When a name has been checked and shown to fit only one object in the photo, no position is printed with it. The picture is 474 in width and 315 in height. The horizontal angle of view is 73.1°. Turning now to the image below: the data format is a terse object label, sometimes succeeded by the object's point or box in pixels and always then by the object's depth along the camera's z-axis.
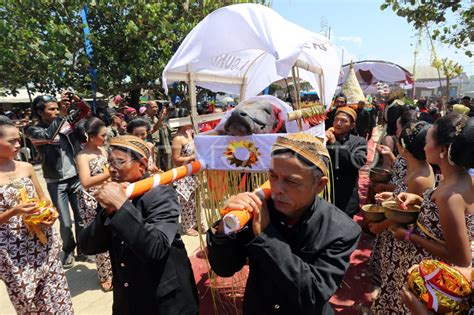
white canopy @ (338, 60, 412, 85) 14.16
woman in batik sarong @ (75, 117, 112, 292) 3.35
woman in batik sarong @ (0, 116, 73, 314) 2.50
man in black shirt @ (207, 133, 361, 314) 1.31
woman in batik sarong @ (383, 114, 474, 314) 1.73
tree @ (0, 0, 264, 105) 9.27
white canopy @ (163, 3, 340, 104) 2.53
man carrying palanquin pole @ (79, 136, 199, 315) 1.83
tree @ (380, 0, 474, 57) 6.65
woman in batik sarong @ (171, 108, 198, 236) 4.63
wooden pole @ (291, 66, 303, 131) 3.56
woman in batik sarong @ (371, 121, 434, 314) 2.41
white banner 2.34
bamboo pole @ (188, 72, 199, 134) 3.14
